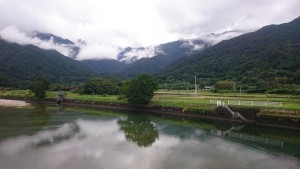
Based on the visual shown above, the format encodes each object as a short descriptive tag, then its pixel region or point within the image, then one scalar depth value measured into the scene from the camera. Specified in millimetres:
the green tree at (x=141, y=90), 43122
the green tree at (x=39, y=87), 61845
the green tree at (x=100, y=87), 62472
